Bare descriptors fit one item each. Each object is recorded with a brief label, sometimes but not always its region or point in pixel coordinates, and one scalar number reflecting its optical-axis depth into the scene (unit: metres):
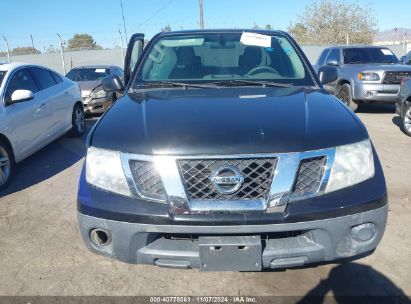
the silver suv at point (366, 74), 9.27
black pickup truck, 2.21
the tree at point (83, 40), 34.34
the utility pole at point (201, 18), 27.39
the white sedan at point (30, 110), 5.04
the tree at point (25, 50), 34.03
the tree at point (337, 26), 39.44
